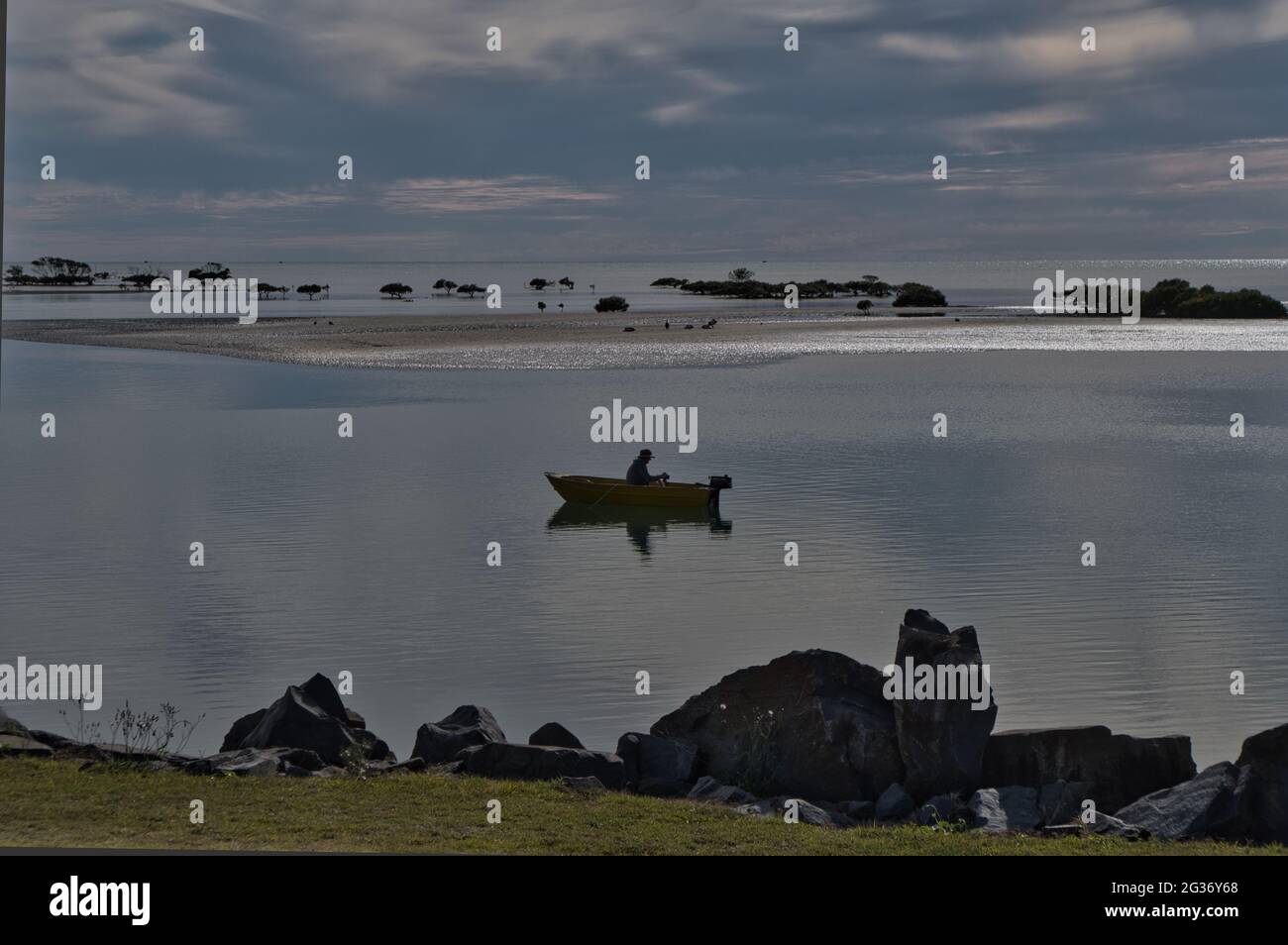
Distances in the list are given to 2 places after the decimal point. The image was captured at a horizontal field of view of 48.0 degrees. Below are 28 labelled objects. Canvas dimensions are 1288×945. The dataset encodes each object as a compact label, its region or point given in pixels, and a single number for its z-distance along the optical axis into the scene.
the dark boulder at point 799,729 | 13.77
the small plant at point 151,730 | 14.49
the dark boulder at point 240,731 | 15.08
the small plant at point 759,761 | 13.70
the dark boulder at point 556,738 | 14.54
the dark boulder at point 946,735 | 13.55
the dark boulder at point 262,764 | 12.76
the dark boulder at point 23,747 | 13.36
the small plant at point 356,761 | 13.08
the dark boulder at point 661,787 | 13.20
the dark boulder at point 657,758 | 13.58
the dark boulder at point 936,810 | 12.58
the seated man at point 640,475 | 32.06
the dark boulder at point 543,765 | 13.00
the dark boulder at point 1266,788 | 12.23
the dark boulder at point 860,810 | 13.15
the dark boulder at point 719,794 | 12.91
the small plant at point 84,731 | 15.11
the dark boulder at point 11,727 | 14.11
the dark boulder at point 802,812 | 12.34
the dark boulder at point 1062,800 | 12.84
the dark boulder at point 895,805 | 13.05
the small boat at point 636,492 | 31.47
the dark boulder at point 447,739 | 14.00
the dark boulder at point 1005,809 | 12.35
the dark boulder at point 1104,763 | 13.48
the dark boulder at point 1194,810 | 12.23
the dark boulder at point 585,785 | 12.55
